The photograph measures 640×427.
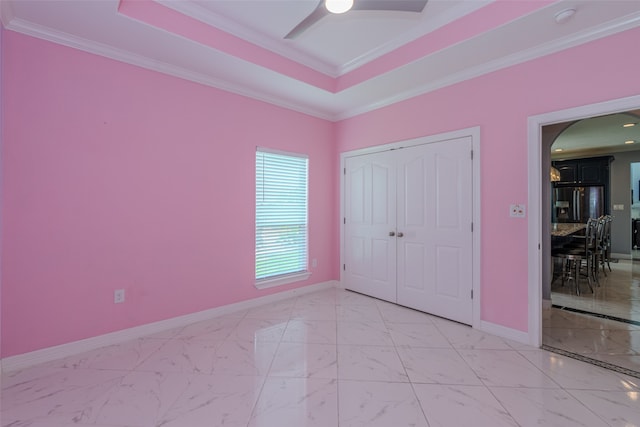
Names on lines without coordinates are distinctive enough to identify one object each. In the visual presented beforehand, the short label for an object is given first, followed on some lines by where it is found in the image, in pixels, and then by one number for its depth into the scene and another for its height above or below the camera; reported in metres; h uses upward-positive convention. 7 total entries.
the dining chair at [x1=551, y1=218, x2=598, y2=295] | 4.37 -0.64
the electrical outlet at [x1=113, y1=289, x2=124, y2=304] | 2.68 -0.77
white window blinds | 3.76 -0.04
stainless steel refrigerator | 6.95 +0.27
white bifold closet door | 3.13 -0.16
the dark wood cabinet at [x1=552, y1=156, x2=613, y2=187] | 6.86 +1.10
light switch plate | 2.68 +0.03
